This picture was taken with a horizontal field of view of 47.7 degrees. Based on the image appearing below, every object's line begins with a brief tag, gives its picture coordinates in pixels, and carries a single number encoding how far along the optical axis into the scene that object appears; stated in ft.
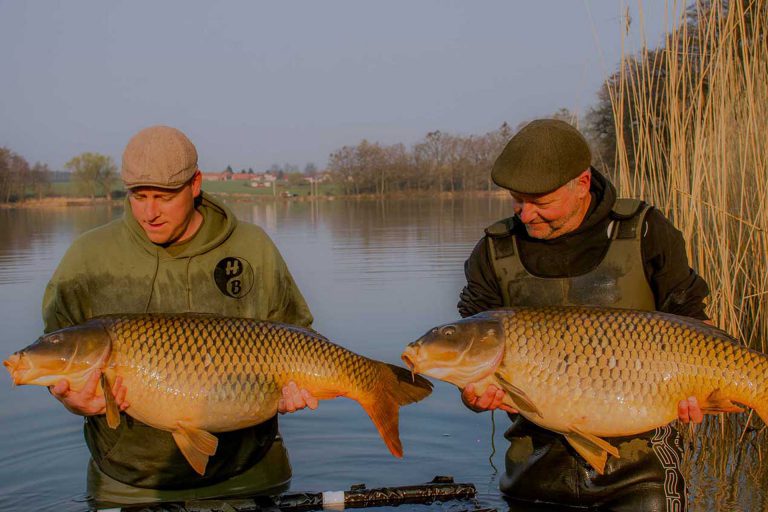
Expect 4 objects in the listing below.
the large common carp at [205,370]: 10.14
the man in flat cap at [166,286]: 11.50
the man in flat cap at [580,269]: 10.81
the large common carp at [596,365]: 9.70
